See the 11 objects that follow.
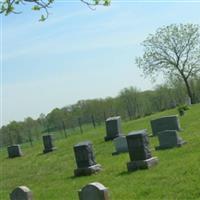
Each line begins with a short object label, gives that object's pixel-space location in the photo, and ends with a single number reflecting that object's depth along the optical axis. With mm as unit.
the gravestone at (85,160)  17500
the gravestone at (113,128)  26625
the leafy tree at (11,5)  8024
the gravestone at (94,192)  9219
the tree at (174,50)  58906
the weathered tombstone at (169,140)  18312
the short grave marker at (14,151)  32469
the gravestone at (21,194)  11375
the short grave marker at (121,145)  20703
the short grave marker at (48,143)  29875
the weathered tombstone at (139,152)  15604
